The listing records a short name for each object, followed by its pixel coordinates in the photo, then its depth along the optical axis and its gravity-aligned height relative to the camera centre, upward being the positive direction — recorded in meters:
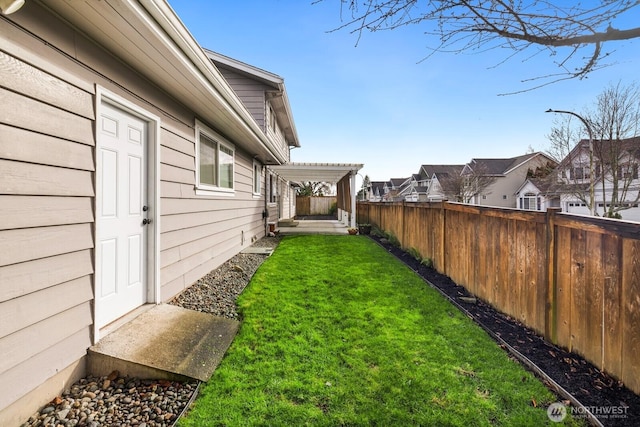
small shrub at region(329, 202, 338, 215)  26.51 -0.22
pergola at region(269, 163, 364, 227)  11.23 +1.46
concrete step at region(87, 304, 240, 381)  2.34 -1.21
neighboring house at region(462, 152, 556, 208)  30.92 +2.90
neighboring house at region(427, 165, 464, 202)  30.38 +2.55
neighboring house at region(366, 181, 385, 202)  61.40 +3.18
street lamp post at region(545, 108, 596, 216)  12.75 +1.31
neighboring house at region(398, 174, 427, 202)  39.94 +2.22
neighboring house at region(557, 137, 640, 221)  13.43 +1.63
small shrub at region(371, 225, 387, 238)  10.98 -0.95
